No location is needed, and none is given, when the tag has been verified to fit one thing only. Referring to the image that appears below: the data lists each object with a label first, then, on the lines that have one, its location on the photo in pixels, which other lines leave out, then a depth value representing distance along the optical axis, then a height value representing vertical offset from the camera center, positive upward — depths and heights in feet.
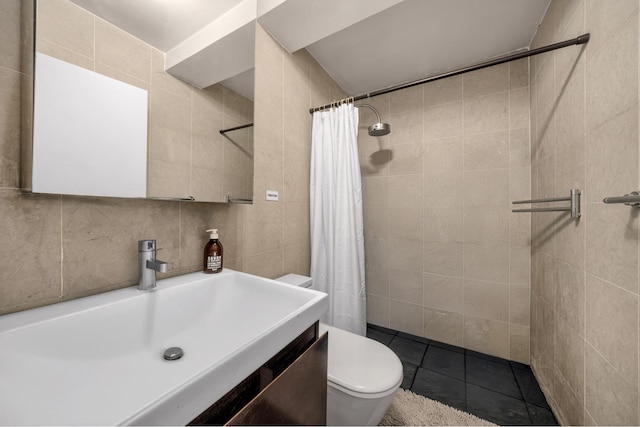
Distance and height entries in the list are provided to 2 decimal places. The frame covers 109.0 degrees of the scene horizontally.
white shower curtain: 4.91 -0.04
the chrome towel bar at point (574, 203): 3.11 +0.18
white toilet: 2.75 -2.06
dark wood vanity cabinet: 1.41 -1.28
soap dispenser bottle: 2.97 -0.51
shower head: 4.89 +1.88
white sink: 1.16 -0.95
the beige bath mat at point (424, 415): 3.58 -3.23
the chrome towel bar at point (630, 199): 1.99 +0.16
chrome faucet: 2.34 -0.52
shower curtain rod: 3.00 +2.48
